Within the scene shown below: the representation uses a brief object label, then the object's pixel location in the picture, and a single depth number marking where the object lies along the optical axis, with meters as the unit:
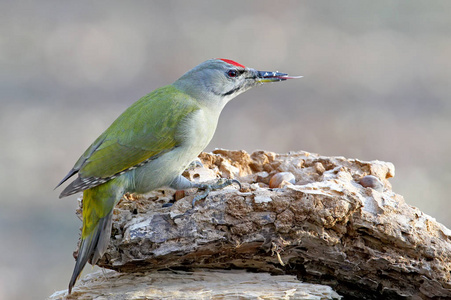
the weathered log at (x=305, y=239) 6.47
